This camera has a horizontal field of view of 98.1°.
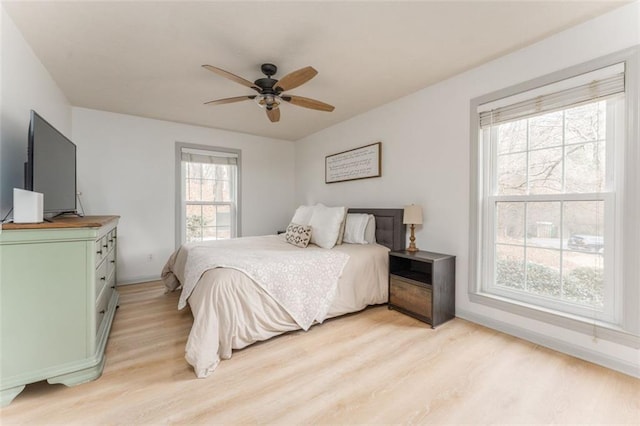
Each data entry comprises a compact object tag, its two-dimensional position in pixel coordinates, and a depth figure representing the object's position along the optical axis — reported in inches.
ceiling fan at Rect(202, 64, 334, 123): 82.8
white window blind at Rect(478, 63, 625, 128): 73.9
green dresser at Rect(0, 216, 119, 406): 60.2
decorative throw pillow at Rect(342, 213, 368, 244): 135.4
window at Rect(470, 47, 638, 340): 74.0
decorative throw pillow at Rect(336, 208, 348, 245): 132.3
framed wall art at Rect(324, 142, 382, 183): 145.4
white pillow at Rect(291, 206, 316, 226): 148.1
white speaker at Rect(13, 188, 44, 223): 63.7
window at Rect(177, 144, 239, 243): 171.9
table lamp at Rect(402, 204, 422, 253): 114.9
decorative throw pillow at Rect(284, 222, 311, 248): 128.3
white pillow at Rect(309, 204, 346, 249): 125.1
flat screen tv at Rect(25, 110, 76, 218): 69.7
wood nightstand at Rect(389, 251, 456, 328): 101.9
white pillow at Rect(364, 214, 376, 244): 136.4
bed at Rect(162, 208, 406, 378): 78.1
